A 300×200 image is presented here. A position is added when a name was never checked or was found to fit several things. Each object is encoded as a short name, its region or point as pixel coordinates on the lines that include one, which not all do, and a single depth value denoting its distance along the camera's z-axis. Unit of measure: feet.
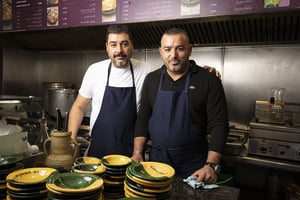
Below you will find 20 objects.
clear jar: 8.62
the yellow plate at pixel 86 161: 3.76
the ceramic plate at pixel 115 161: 3.55
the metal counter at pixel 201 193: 3.54
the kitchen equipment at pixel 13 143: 4.06
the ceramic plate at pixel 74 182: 2.71
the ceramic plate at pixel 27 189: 2.88
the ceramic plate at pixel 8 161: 3.34
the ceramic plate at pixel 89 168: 3.36
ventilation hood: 7.70
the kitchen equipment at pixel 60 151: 3.67
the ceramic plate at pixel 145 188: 3.06
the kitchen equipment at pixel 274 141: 7.02
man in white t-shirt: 6.67
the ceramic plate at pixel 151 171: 3.10
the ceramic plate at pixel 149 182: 3.03
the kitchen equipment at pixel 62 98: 10.43
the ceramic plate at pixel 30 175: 3.02
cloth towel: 3.84
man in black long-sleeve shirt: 5.85
